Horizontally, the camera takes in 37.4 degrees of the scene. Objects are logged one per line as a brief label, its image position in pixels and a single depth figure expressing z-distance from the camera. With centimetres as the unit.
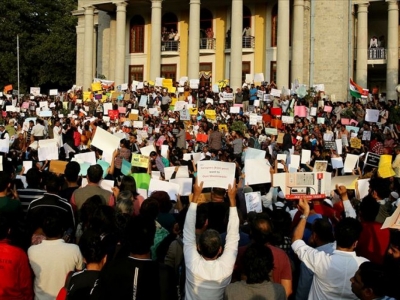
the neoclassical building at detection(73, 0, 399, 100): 3522
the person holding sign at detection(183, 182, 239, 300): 507
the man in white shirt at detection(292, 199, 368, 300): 499
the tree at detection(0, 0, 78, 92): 5228
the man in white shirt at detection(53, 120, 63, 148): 1938
